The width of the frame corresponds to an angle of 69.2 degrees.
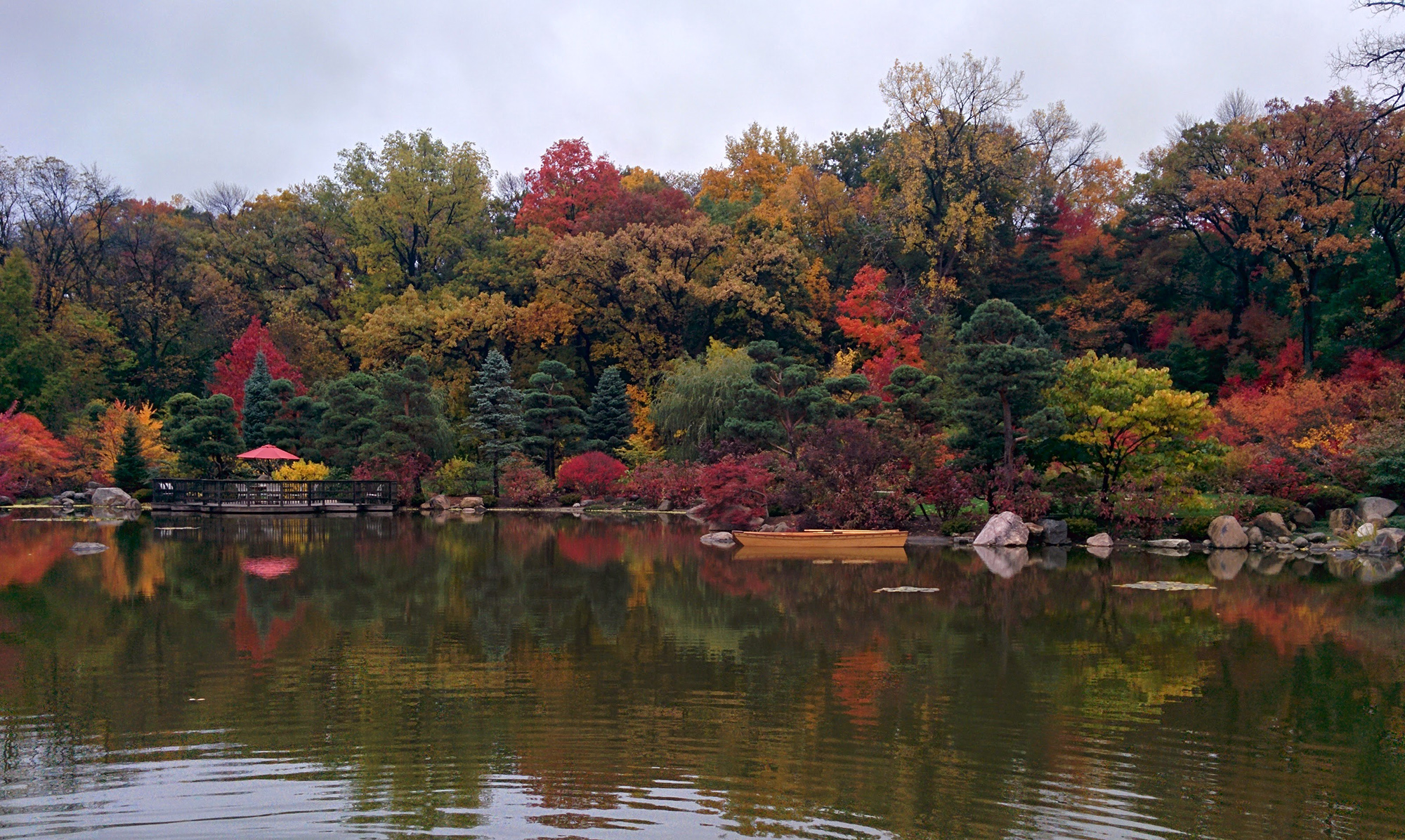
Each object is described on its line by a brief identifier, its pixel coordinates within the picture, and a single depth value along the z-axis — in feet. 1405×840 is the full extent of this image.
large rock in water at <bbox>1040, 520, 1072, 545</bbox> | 75.61
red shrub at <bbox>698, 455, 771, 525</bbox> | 84.99
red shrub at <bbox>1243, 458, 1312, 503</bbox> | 76.13
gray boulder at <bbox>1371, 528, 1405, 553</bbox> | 68.13
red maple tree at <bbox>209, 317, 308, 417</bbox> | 125.59
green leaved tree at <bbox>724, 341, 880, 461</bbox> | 86.48
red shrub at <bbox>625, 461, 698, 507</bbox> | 103.30
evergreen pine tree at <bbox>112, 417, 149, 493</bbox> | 111.14
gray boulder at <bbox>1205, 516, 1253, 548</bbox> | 72.08
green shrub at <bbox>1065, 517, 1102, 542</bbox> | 75.36
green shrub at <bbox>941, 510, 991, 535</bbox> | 77.66
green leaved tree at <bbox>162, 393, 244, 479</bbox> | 110.11
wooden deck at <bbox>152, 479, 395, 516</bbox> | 102.06
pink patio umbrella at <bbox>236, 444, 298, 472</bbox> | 104.32
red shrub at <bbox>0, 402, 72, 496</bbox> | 106.01
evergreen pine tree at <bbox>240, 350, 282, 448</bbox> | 114.62
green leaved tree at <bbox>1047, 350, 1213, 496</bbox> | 74.54
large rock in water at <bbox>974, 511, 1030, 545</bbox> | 73.82
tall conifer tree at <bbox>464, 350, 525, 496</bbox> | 114.42
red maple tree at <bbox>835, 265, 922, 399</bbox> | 110.11
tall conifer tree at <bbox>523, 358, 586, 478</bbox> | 116.98
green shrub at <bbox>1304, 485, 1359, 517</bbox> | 74.95
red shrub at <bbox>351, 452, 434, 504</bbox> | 108.27
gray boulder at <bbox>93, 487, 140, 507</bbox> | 104.99
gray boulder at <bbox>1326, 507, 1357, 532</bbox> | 73.41
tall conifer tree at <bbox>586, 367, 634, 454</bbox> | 120.47
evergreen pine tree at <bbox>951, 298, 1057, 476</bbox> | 74.64
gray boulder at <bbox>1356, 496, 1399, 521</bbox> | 72.54
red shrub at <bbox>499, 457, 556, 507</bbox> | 110.52
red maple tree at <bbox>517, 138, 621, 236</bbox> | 140.97
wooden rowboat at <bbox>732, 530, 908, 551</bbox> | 73.15
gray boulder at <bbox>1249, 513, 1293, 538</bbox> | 73.51
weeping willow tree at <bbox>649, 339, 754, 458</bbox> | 102.94
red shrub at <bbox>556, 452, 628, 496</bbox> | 111.14
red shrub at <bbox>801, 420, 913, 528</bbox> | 77.61
